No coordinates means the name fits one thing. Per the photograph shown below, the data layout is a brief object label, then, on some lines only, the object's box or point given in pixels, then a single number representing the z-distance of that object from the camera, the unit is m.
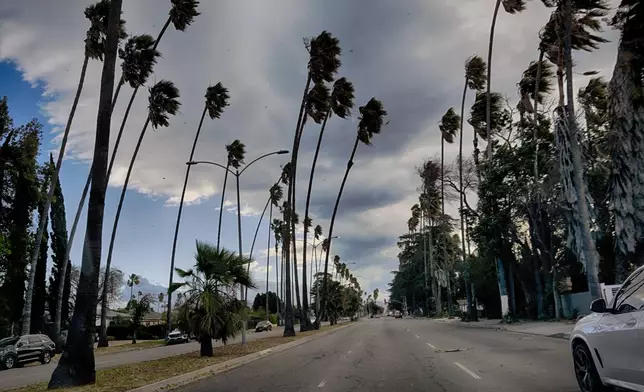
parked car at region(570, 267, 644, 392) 5.93
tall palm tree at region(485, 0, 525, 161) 31.72
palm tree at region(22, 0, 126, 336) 30.16
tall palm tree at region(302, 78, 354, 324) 38.94
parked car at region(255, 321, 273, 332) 61.82
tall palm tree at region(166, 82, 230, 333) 39.31
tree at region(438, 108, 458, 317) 52.78
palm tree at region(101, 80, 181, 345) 33.53
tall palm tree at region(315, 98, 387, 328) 42.94
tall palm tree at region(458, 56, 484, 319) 43.31
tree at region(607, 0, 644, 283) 21.95
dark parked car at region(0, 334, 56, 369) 24.49
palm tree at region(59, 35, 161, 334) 30.89
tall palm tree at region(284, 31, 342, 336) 35.16
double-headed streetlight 29.16
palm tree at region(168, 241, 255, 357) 19.30
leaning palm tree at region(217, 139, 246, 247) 47.72
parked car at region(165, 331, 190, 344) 40.72
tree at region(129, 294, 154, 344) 43.28
